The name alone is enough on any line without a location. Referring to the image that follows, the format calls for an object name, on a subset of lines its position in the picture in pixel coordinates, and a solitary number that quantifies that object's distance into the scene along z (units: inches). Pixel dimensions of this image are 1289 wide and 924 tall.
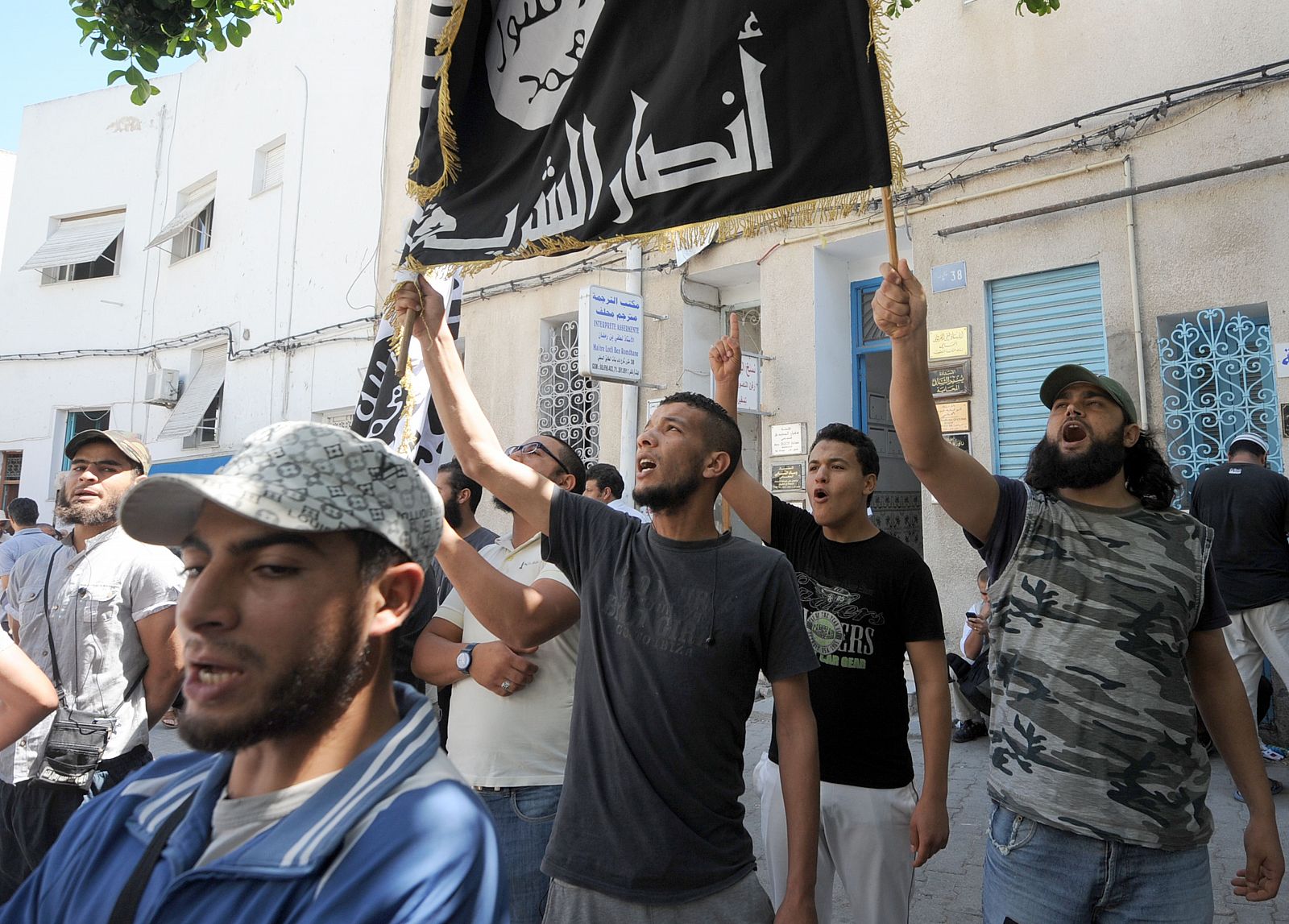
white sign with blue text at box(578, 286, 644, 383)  378.6
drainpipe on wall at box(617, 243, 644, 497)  392.5
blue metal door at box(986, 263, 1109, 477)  306.3
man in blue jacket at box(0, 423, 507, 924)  48.1
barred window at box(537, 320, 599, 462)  450.6
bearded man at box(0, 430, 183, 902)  120.7
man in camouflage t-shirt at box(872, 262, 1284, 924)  94.7
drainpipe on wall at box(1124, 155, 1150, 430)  287.7
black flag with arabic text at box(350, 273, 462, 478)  181.2
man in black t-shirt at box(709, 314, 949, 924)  122.8
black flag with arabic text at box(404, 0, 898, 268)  114.0
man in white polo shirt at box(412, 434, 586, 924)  106.5
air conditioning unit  652.7
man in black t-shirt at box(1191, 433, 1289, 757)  234.5
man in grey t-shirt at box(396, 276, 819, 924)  92.6
